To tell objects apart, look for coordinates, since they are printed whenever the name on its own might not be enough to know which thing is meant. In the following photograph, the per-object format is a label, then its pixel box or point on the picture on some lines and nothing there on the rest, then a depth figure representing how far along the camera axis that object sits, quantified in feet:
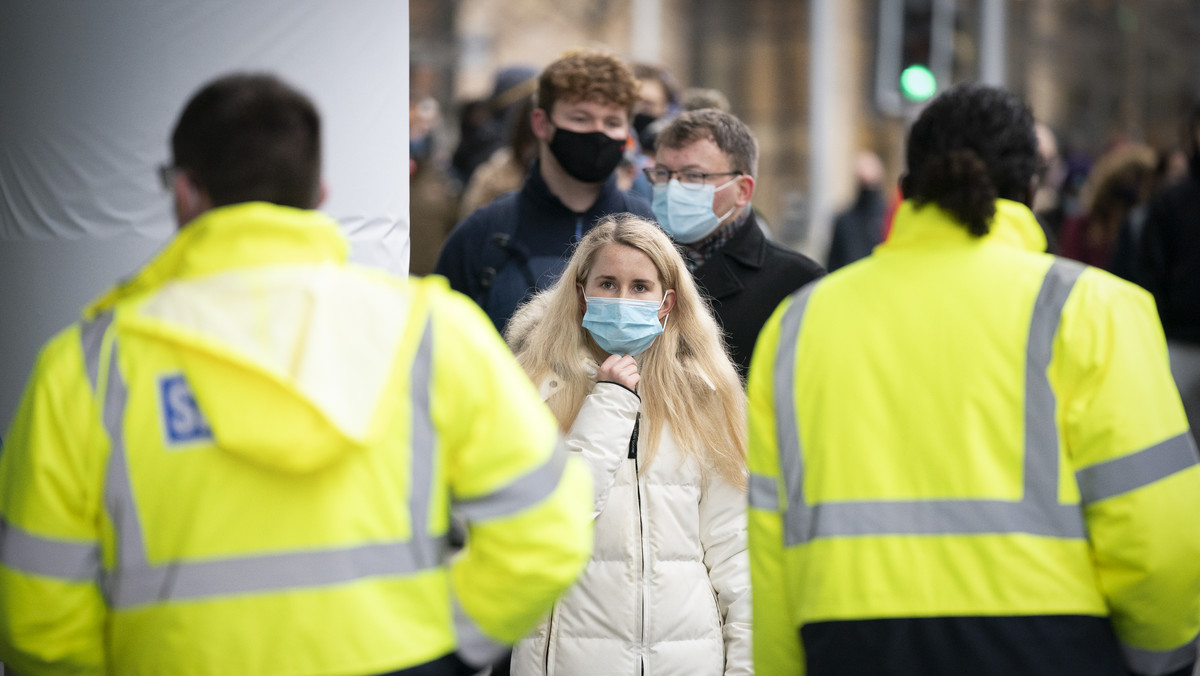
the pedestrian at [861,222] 70.03
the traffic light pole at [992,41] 108.88
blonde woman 23.71
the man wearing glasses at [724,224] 32.55
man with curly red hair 34.86
